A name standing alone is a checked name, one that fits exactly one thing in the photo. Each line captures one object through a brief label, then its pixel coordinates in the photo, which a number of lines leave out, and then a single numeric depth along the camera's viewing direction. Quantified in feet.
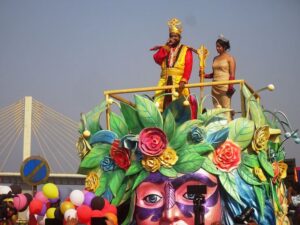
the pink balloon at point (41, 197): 41.29
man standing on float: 43.47
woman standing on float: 44.01
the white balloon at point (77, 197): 38.23
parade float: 37.68
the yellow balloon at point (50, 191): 41.45
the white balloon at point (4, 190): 40.00
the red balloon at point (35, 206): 40.63
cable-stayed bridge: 109.81
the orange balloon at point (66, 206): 38.29
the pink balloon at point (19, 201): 41.34
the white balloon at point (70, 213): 37.17
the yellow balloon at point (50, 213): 39.91
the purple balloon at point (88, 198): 38.21
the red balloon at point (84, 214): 37.32
